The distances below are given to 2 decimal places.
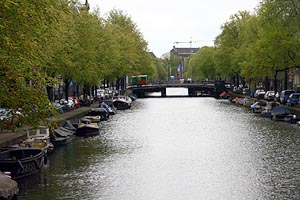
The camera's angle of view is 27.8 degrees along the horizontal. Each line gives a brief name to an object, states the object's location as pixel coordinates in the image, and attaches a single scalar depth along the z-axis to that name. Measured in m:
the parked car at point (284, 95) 74.22
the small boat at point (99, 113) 67.31
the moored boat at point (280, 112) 64.62
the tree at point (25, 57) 24.98
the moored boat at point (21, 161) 29.89
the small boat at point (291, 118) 60.94
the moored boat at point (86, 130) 51.94
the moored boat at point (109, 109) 74.38
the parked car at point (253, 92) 100.99
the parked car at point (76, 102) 74.56
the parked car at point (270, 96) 84.88
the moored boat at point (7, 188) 23.76
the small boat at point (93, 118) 61.92
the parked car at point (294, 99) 69.75
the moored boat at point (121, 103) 89.25
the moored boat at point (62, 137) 44.02
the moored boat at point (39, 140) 36.36
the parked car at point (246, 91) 109.72
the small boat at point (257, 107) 77.59
